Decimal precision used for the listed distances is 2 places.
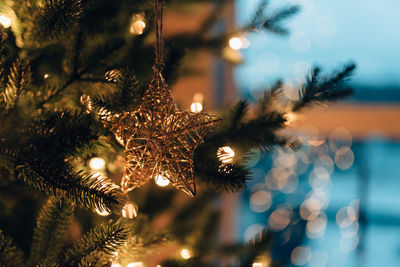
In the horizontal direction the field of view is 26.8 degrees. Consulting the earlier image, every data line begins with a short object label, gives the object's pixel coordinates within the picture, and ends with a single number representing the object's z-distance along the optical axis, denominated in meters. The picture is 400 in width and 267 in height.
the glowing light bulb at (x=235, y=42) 0.80
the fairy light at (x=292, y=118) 0.70
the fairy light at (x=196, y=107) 0.75
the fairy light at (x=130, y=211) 0.71
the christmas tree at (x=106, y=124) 0.64
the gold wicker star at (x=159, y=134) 0.65
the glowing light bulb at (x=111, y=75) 0.67
